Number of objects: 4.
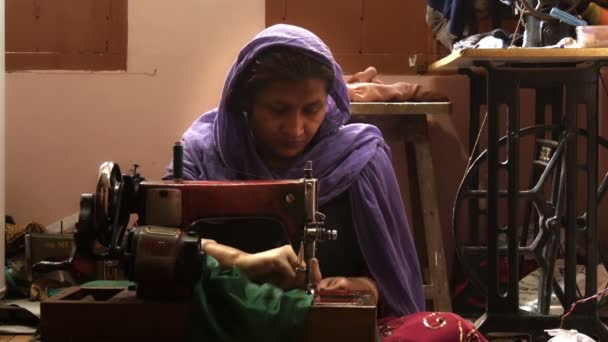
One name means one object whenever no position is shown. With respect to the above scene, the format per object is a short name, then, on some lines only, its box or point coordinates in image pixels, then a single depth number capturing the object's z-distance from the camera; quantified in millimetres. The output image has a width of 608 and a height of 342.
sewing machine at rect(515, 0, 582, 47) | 3384
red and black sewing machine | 2047
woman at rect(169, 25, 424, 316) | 2496
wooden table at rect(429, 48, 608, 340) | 3354
